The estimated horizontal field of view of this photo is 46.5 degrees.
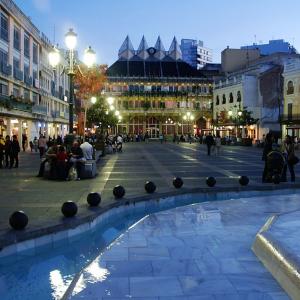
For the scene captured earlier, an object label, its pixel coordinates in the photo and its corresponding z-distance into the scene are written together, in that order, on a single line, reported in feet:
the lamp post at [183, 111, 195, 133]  208.51
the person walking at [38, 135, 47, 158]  70.82
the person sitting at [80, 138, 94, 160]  42.42
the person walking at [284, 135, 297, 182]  39.66
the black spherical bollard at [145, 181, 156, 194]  31.08
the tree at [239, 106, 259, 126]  143.91
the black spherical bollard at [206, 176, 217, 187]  34.68
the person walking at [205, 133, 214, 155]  81.03
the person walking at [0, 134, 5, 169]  52.93
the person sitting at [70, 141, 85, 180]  41.02
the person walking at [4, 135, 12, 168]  53.44
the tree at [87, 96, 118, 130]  134.57
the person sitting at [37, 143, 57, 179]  40.53
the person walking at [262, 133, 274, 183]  40.89
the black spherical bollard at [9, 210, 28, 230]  19.75
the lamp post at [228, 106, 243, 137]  144.86
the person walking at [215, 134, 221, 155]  84.60
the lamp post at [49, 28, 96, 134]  42.29
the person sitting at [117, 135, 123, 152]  97.74
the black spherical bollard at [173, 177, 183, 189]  33.62
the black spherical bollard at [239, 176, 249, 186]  35.77
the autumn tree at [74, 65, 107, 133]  140.57
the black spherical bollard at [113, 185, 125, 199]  28.83
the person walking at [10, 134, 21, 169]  53.21
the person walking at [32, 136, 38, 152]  93.38
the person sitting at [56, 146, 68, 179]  39.93
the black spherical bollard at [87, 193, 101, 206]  25.70
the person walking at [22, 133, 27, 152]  92.35
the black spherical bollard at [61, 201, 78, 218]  22.42
